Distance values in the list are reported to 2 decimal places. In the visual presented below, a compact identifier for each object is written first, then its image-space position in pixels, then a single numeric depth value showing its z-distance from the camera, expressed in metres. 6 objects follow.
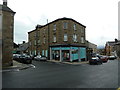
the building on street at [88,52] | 24.78
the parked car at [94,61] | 16.71
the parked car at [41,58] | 20.58
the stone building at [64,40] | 20.08
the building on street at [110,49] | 46.72
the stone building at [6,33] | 11.55
